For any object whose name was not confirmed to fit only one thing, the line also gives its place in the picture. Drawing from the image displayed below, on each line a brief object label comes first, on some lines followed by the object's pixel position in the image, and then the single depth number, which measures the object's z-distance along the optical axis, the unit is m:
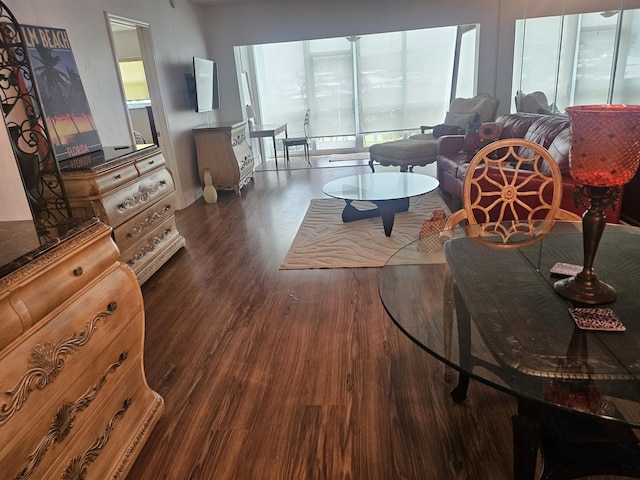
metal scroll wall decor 2.22
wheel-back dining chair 1.72
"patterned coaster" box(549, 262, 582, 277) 1.35
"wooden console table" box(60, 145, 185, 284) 2.59
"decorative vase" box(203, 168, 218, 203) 5.34
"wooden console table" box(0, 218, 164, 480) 1.04
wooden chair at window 7.31
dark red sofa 3.00
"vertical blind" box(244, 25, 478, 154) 7.95
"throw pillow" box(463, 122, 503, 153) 4.35
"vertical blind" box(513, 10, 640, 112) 4.24
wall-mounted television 5.44
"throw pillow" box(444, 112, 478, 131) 5.62
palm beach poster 2.90
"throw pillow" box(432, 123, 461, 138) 5.72
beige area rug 3.22
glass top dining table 0.93
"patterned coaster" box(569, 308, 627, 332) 1.07
